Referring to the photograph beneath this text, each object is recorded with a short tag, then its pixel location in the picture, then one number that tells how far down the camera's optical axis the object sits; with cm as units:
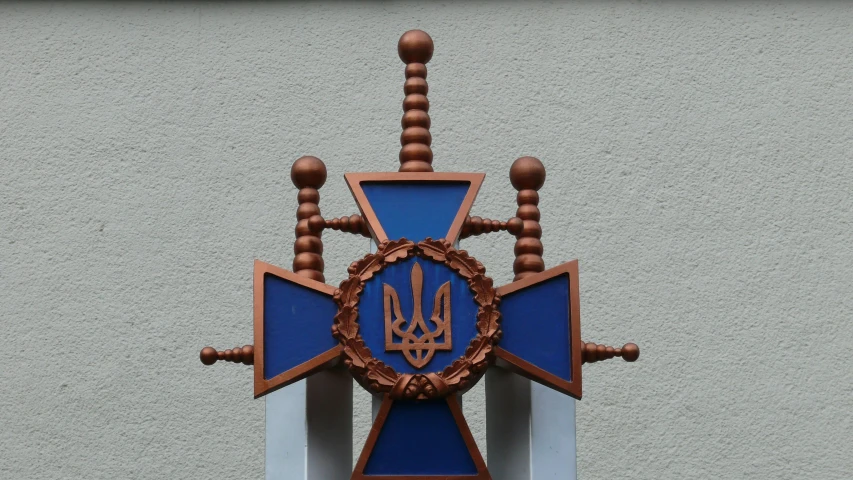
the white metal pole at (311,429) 258
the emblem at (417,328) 247
